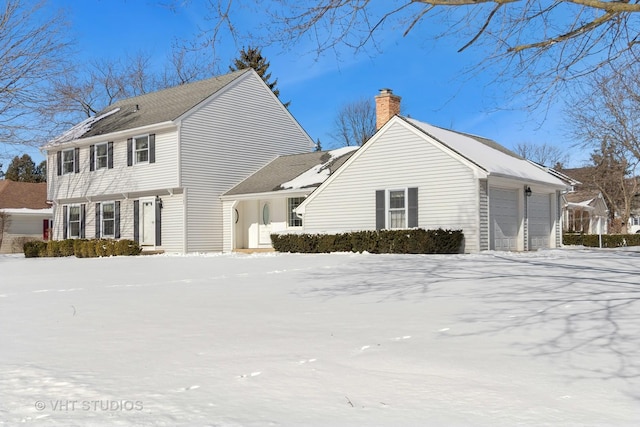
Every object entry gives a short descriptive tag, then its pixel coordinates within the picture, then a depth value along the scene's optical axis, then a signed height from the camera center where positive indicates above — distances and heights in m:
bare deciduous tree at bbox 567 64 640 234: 21.56 +3.83
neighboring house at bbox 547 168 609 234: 44.94 +1.36
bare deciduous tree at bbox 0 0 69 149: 23.99 +6.14
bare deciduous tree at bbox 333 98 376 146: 50.78 +8.15
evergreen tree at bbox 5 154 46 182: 64.44 +6.53
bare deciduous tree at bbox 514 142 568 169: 61.43 +6.92
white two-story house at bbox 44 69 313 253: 24.56 +3.10
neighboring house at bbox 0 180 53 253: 36.19 +0.91
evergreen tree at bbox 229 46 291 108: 47.66 +13.31
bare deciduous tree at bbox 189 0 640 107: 7.07 +2.70
